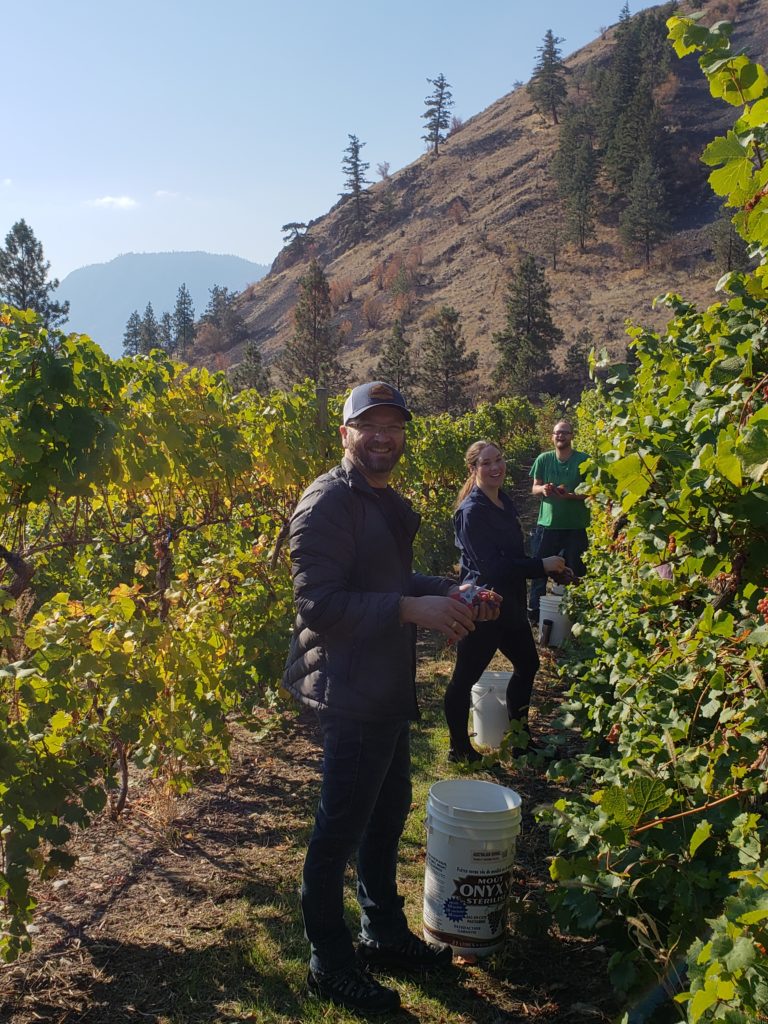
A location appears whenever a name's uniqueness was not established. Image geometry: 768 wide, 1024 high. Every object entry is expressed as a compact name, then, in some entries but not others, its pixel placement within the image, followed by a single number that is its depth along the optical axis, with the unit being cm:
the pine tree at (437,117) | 8175
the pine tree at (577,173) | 4634
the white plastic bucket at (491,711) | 433
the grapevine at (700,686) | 138
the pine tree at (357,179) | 7650
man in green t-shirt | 615
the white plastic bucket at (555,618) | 591
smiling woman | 393
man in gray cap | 221
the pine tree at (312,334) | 4069
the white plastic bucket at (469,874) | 252
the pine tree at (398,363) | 3725
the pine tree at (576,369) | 3469
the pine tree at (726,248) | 3356
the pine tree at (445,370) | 3394
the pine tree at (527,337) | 3391
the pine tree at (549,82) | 6438
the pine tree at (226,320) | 6725
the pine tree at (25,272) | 4169
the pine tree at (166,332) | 7325
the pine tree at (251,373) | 4056
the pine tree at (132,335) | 7750
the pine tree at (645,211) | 4191
